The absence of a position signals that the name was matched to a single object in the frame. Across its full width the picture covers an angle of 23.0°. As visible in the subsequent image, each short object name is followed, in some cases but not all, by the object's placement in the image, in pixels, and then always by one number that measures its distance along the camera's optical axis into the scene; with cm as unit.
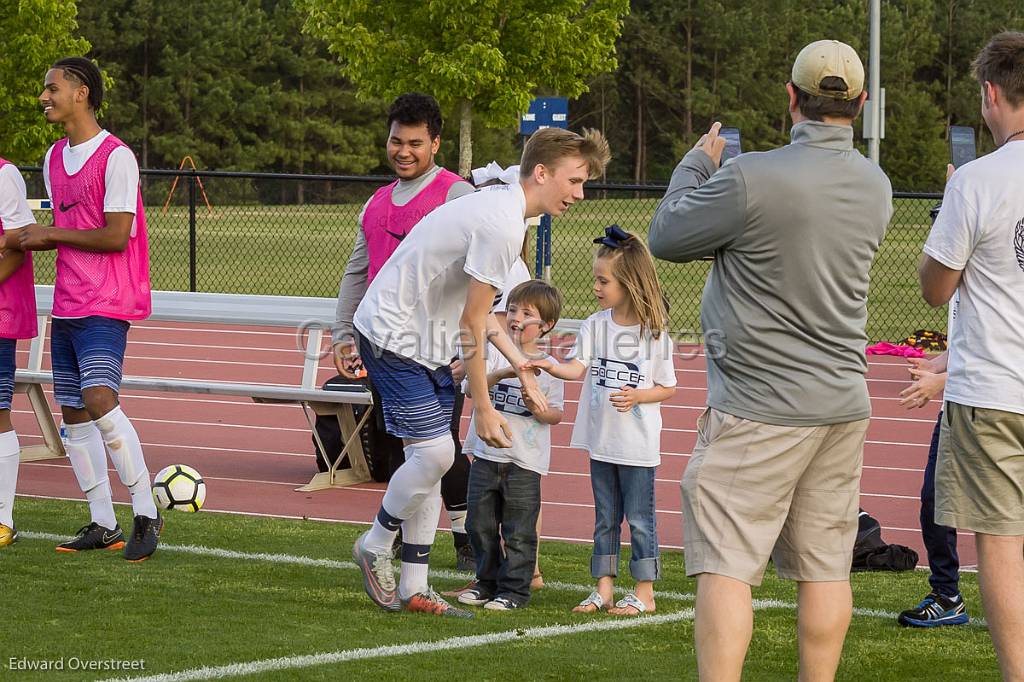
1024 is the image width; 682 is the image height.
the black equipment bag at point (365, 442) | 1533
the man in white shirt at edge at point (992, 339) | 734
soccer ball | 1373
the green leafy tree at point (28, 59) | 5434
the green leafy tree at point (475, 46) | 5253
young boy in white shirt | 1013
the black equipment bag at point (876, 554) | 1174
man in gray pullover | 676
